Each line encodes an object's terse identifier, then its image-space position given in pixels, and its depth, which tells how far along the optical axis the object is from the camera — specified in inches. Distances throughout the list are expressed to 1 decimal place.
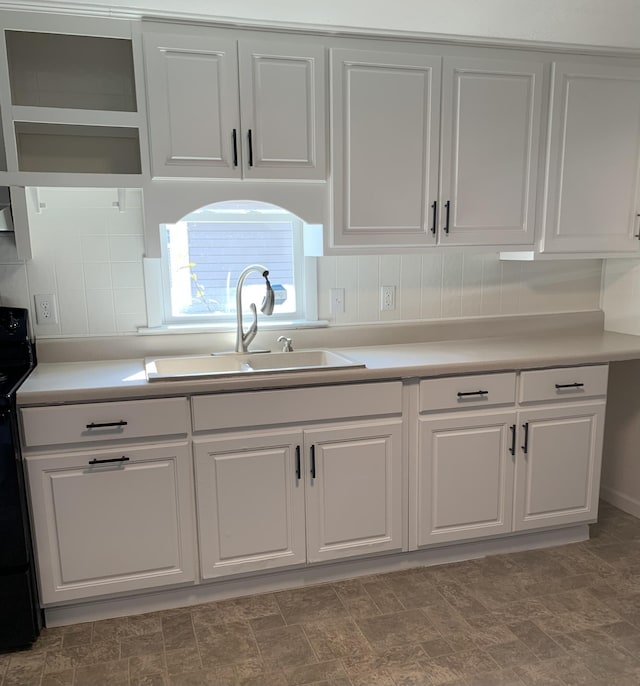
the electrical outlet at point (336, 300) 108.0
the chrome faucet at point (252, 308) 96.7
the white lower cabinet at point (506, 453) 93.6
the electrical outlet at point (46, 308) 95.1
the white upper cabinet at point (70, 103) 79.8
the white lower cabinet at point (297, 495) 85.3
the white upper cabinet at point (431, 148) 90.8
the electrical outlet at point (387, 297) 110.4
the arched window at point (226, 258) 101.7
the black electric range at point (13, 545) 73.7
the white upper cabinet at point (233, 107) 83.0
